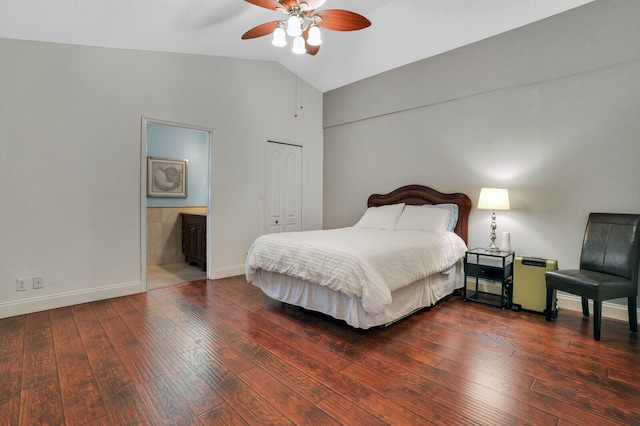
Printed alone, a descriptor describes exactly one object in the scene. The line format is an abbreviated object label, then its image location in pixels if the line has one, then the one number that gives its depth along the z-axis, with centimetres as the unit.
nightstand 324
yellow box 304
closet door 495
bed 243
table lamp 332
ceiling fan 241
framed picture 525
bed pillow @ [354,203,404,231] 402
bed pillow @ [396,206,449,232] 368
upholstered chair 249
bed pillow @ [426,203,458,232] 383
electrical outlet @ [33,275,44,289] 306
